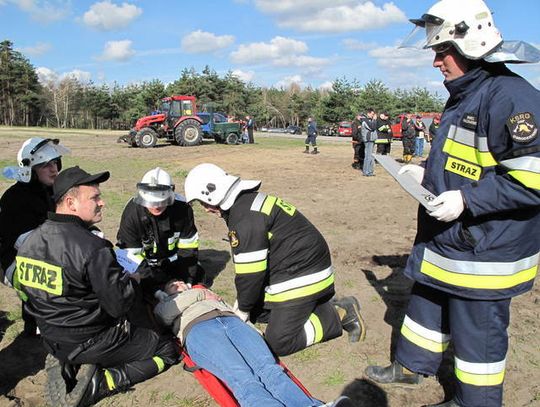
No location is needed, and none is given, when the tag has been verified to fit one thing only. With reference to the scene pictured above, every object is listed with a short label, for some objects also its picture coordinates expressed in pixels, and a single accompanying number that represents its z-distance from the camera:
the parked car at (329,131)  45.19
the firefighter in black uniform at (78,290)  2.66
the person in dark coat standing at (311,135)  19.15
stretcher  2.72
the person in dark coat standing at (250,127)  24.76
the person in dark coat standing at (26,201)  3.72
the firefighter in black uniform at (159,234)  4.11
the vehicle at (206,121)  23.17
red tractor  20.83
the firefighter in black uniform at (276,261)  3.21
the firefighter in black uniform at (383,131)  12.76
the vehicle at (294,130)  48.20
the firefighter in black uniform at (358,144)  13.20
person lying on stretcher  2.46
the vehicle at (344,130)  40.62
